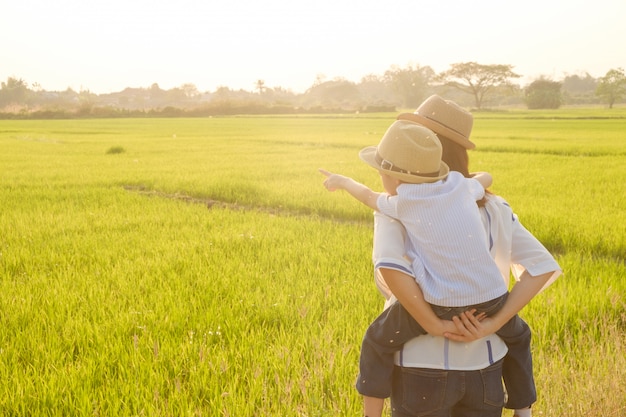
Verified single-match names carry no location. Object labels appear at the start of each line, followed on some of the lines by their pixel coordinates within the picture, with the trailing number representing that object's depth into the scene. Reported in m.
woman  1.43
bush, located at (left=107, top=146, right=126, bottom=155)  15.76
